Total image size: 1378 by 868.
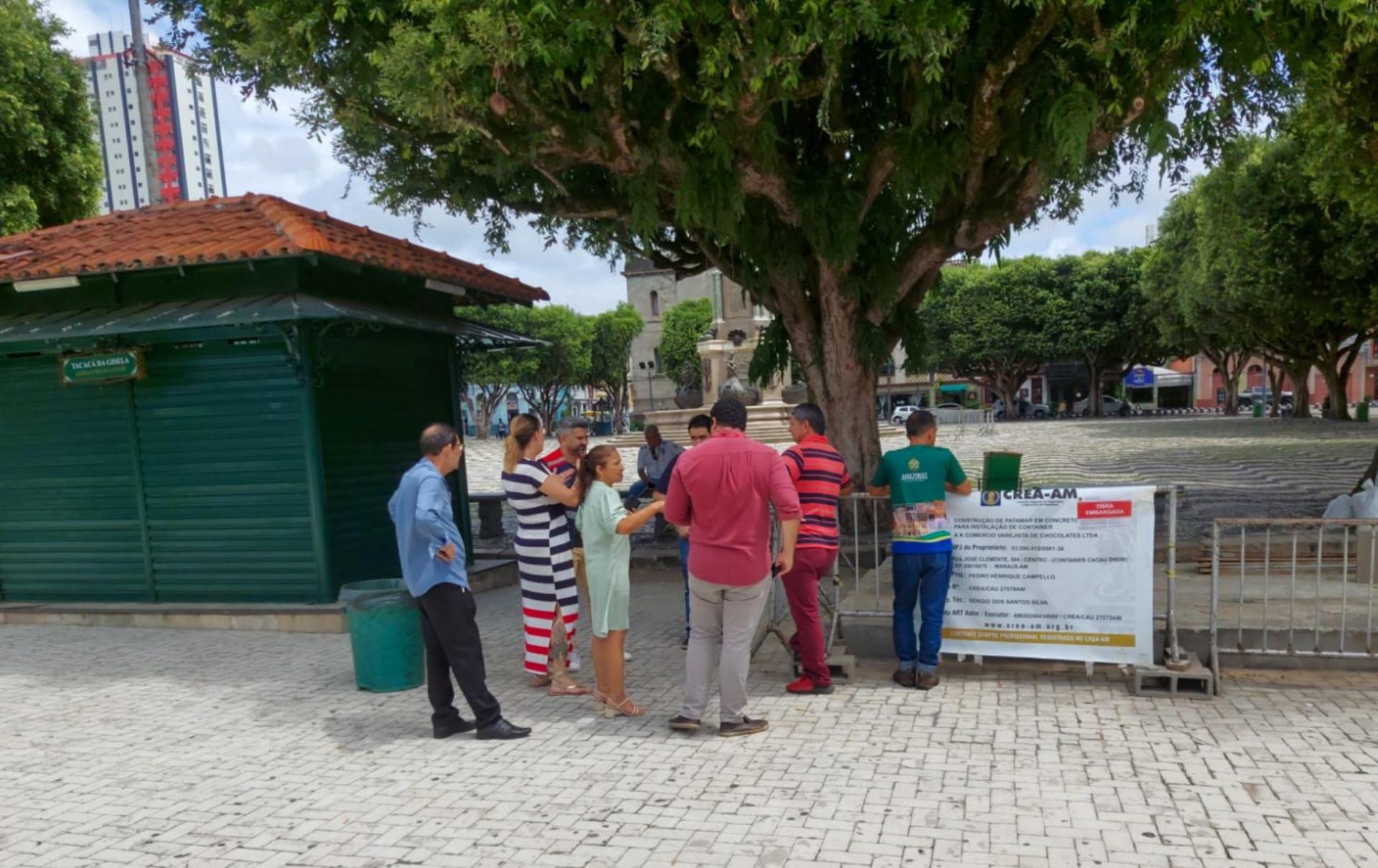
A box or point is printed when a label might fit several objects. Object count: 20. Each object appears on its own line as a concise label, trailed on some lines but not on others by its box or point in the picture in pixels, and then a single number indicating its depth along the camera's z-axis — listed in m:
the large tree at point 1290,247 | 19.83
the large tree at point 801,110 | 6.18
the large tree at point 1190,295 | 26.83
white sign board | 5.46
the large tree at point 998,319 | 46.25
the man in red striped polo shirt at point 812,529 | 5.45
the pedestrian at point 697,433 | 6.46
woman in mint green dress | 5.29
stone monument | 28.12
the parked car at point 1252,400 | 55.47
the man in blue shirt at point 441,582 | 4.98
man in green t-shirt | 5.53
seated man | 8.38
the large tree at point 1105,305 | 44.41
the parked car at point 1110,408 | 54.59
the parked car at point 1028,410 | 57.34
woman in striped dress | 5.61
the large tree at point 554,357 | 49.31
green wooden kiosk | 7.96
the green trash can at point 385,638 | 5.99
